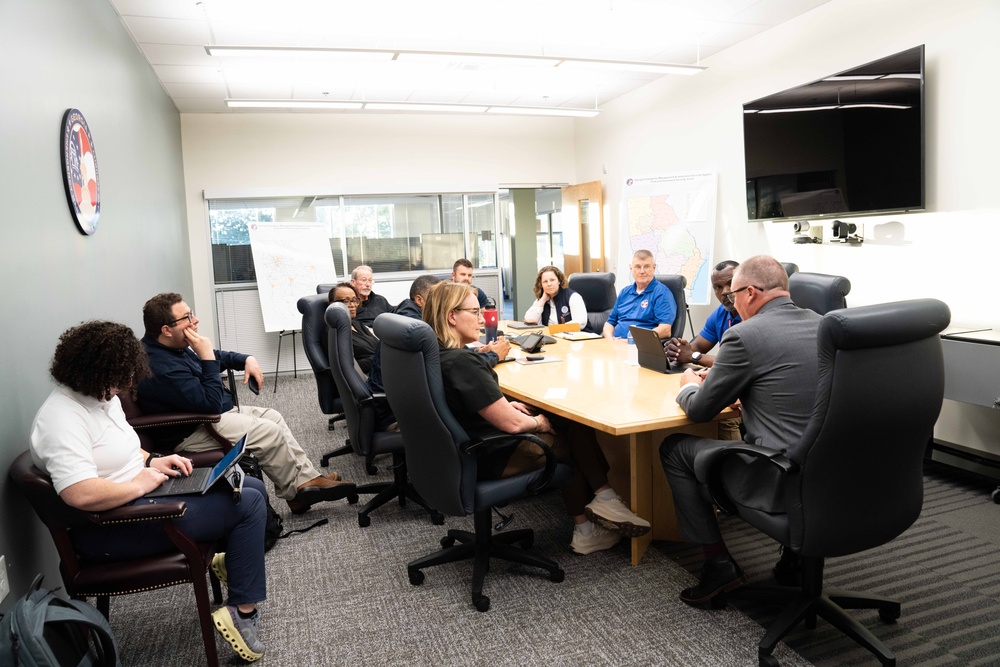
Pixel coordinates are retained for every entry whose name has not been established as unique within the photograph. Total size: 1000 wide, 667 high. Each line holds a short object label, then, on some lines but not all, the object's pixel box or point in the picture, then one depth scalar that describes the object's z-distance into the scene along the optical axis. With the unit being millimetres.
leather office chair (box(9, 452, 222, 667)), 1874
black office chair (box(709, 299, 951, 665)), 1756
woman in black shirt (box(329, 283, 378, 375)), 3967
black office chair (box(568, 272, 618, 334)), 5445
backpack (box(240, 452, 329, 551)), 2970
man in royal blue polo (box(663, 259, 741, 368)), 3133
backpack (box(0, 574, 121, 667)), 1559
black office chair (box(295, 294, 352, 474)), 3926
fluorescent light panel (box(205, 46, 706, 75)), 4306
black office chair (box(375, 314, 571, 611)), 2283
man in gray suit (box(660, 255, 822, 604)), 2031
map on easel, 7293
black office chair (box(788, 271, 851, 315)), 3383
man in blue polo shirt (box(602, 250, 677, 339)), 4480
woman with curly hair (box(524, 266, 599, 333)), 5113
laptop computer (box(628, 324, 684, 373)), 3164
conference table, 2438
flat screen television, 4152
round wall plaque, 2811
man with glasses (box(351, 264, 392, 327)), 4520
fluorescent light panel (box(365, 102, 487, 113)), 6176
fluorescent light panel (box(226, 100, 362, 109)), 5879
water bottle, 3872
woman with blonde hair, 2367
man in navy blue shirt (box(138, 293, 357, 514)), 2803
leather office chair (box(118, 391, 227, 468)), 2738
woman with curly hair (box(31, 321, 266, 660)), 1888
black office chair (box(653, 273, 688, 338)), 4633
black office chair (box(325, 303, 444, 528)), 3100
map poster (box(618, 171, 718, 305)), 6172
